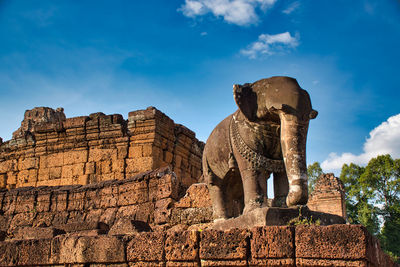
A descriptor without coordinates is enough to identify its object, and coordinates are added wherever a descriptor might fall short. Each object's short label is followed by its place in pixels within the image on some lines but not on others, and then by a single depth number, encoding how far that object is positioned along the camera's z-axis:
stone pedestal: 4.38
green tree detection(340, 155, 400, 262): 26.16
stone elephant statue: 4.82
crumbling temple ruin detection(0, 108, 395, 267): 4.01
